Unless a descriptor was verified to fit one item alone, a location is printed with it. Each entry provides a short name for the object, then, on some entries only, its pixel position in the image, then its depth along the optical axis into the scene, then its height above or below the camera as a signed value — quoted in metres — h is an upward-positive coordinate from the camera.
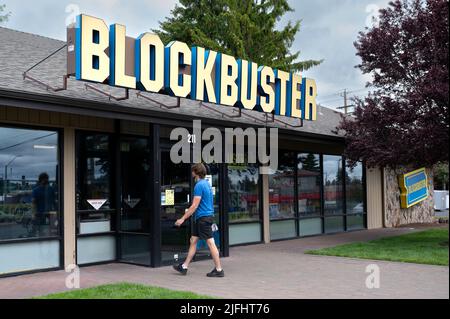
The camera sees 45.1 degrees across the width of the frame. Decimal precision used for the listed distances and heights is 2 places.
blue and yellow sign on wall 19.81 -0.14
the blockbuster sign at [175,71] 9.13 +2.27
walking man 8.73 -0.47
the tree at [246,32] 27.92 +8.32
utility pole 59.31 +9.94
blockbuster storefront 9.04 +0.33
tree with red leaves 11.45 +2.12
